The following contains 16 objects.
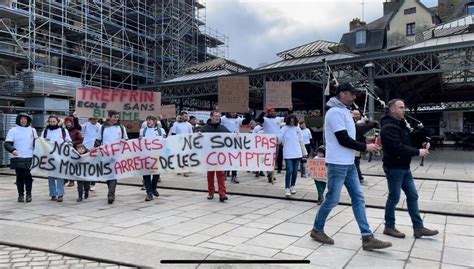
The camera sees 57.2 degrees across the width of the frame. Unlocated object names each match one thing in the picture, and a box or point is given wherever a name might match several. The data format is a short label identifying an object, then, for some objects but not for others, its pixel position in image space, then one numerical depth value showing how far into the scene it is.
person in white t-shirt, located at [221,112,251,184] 12.03
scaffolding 27.67
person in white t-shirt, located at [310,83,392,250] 5.17
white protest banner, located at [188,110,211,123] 26.58
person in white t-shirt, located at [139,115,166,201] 8.64
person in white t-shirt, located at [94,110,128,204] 8.81
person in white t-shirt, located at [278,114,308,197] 8.73
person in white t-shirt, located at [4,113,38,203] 8.41
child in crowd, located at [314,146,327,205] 7.85
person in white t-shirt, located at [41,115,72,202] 8.60
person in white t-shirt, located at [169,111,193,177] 12.37
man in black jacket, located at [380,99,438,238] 5.52
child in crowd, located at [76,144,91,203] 8.63
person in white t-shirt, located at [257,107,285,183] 11.41
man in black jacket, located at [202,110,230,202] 8.46
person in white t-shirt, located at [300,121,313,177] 12.26
